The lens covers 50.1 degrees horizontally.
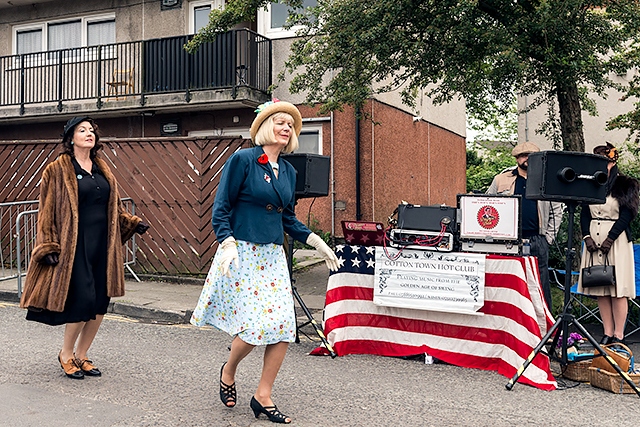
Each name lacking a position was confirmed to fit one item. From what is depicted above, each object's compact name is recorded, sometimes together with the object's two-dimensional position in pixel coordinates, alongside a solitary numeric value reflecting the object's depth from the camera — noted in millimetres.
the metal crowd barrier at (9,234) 11430
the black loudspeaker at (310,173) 7141
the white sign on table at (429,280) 6230
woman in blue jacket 4402
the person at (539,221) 7115
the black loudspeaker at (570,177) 5836
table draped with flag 5957
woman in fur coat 5395
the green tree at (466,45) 8172
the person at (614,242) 6711
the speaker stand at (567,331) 5477
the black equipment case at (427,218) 6539
